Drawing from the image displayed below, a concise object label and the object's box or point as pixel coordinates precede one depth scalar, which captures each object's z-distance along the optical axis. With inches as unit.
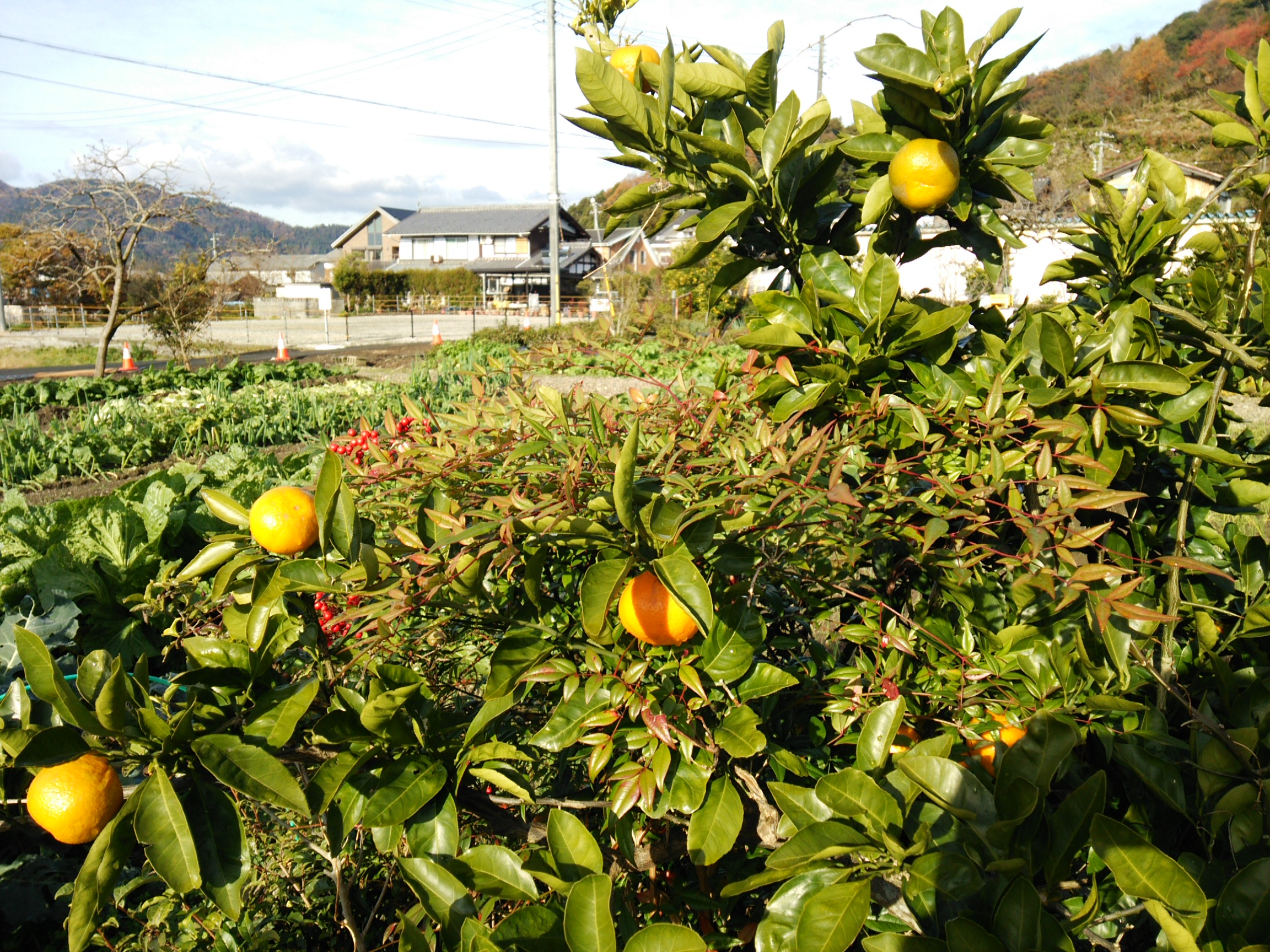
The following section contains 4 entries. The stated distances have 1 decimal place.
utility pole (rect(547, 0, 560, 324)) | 781.3
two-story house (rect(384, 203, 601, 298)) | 2066.9
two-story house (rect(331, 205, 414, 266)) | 2559.1
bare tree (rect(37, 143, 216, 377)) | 465.7
